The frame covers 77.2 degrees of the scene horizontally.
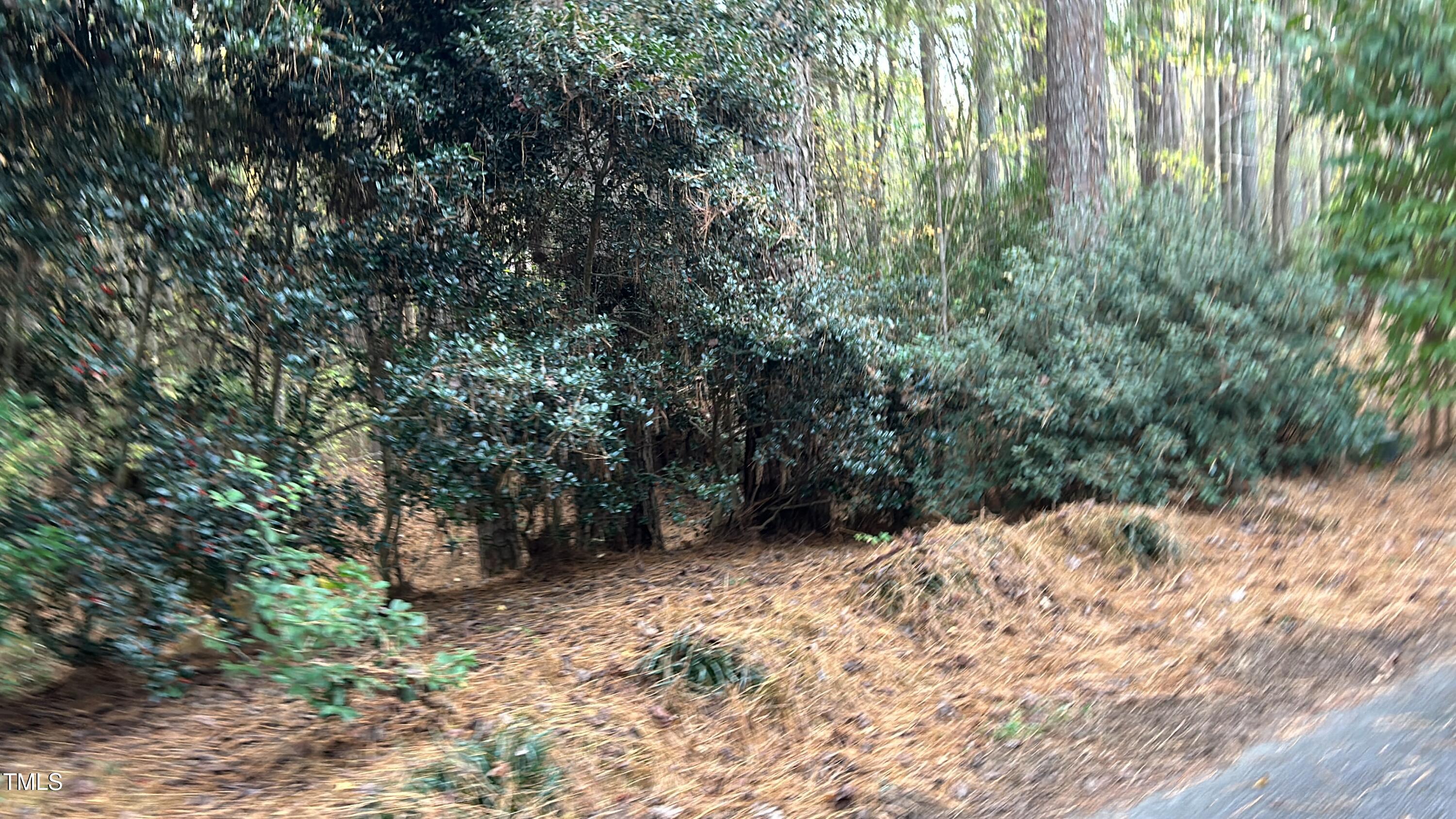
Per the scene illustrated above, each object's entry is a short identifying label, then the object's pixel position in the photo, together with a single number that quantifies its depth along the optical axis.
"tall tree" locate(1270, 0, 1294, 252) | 15.77
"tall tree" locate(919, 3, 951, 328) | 11.80
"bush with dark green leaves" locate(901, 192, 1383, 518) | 9.71
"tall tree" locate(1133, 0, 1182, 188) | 14.79
